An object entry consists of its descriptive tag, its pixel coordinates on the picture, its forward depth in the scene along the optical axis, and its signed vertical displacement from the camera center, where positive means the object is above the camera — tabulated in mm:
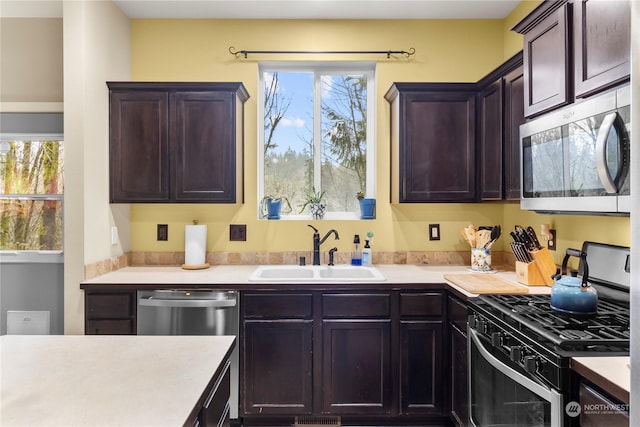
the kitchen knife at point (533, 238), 2256 -158
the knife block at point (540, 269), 2145 -327
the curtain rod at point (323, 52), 3018 +1280
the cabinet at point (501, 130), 2236 +525
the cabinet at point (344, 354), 2346 -883
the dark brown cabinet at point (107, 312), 2379 -627
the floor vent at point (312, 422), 2410 -1344
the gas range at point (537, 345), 1244 -494
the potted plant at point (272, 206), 3012 +48
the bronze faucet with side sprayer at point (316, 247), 2906 -270
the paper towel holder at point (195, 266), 2799 -399
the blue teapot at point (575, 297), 1536 -349
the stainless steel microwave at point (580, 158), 1323 +221
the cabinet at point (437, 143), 2709 +493
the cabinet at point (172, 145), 2682 +480
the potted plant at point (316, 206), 3029 +48
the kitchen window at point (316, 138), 3164 +620
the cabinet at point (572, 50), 1382 +686
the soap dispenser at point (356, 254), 2917 -329
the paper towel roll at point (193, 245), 2832 -246
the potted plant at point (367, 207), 2996 +39
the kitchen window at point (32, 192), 2615 +143
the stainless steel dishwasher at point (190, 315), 2334 -640
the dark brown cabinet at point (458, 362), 2100 -873
